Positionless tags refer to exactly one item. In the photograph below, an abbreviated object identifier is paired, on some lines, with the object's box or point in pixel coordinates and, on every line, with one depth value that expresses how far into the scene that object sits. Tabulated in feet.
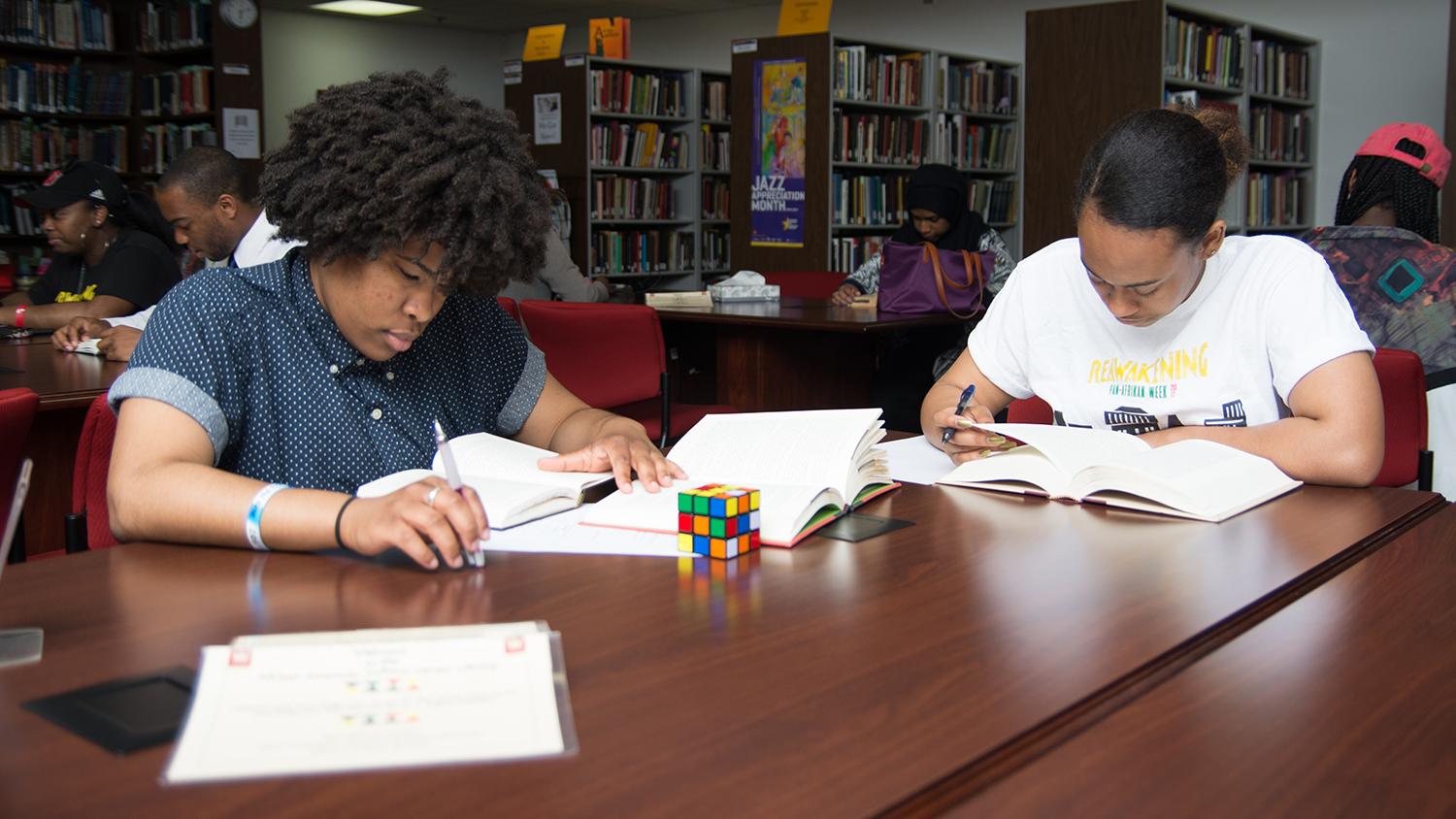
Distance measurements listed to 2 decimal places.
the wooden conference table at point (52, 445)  7.64
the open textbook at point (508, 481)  3.74
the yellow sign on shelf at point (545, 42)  22.07
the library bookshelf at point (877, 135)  19.15
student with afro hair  3.56
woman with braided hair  7.10
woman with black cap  11.76
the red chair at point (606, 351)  9.92
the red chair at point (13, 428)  3.82
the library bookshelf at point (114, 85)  20.07
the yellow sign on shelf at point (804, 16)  18.80
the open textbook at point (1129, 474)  4.04
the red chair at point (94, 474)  4.77
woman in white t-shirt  4.62
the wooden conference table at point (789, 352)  12.44
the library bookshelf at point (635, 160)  22.45
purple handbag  12.59
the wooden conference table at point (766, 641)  1.94
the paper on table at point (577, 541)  3.49
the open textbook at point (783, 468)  3.75
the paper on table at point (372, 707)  2.02
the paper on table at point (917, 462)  4.82
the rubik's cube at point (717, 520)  3.43
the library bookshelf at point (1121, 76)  16.30
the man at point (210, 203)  11.41
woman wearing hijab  13.71
